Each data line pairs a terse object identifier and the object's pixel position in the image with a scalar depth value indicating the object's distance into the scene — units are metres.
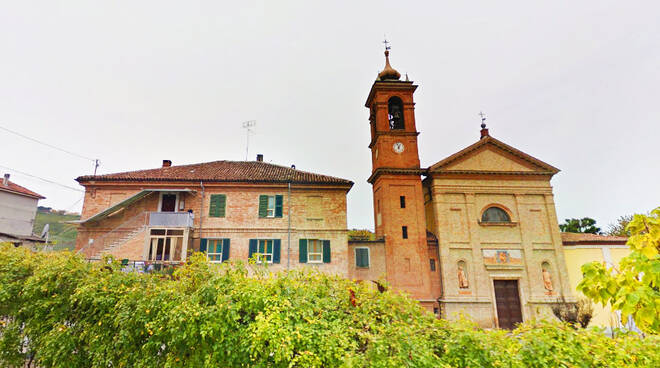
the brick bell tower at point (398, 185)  19.61
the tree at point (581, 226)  35.25
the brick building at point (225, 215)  18.81
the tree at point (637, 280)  3.03
